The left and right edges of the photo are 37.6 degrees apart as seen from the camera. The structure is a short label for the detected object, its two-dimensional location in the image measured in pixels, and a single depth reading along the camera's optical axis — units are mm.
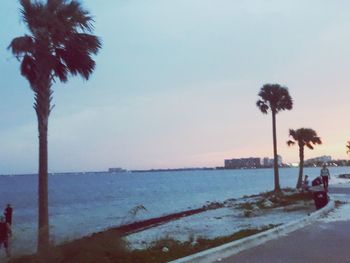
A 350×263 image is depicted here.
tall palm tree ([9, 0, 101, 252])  14812
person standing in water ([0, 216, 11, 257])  17255
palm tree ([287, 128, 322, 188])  52938
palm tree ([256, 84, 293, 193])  45500
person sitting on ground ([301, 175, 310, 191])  34128
